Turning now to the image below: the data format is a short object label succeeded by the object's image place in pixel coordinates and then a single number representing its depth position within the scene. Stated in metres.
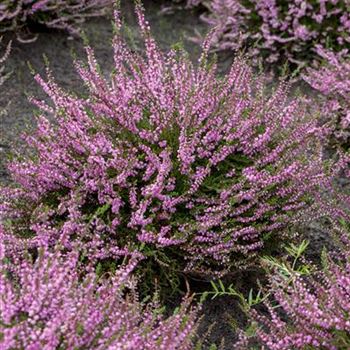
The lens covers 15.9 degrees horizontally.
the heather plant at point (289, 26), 9.87
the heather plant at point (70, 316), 3.89
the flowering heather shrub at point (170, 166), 5.67
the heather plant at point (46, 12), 9.60
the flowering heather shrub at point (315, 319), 4.55
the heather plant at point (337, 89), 8.25
